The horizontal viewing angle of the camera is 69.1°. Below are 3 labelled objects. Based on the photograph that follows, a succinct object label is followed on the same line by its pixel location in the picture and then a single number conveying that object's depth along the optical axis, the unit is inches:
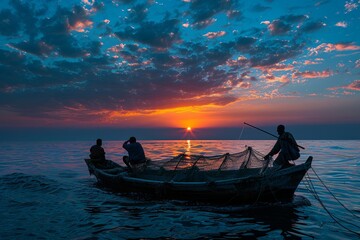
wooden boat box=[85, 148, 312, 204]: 466.6
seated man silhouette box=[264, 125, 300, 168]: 476.7
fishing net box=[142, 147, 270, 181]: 538.3
